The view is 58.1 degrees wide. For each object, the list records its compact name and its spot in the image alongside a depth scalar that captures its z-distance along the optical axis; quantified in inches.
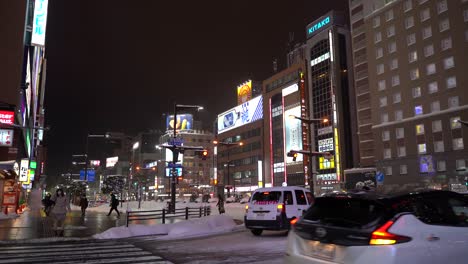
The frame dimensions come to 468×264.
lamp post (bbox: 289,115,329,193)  1262.4
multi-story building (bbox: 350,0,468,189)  2546.8
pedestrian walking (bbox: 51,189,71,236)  725.9
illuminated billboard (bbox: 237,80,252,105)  5172.2
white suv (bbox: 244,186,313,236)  624.4
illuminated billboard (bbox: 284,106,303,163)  3988.7
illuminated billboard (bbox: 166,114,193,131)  5625.0
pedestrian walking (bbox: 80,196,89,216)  1182.8
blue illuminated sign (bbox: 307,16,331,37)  3907.5
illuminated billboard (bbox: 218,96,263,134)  4842.5
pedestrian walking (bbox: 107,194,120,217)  1214.2
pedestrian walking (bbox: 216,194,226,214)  1343.5
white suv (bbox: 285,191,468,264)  196.4
